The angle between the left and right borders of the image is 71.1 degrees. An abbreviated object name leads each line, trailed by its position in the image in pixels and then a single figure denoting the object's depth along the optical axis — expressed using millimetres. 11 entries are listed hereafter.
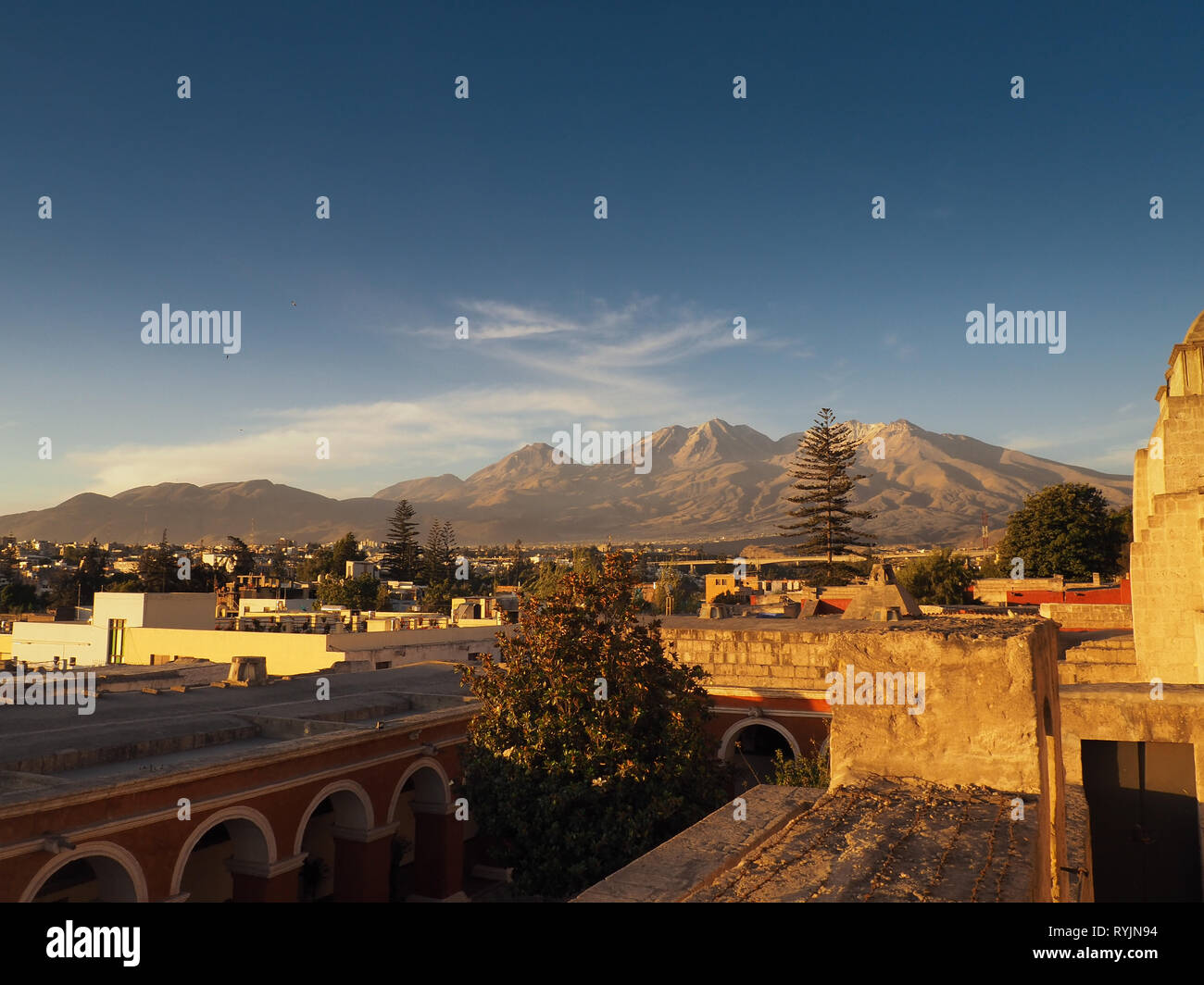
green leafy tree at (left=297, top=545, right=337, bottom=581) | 81812
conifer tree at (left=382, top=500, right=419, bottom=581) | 75169
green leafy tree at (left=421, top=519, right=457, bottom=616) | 54031
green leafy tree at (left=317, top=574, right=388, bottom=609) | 53781
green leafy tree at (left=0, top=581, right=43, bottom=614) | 57250
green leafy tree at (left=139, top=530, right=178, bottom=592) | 62031
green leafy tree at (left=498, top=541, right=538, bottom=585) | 82875
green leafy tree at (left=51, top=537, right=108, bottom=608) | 63156
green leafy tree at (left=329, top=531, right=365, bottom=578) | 76312
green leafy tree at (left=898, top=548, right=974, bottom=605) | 43000
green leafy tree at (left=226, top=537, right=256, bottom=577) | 81688
